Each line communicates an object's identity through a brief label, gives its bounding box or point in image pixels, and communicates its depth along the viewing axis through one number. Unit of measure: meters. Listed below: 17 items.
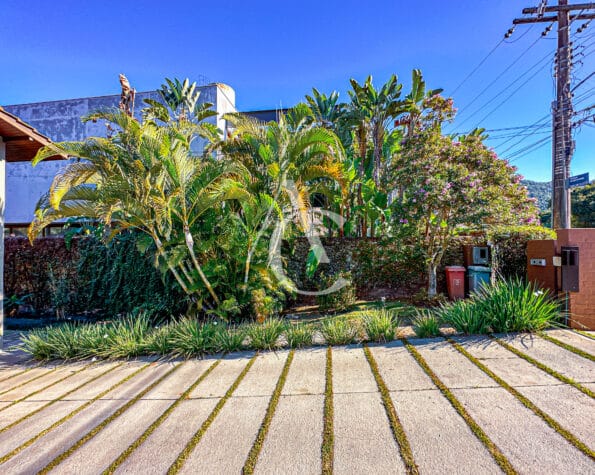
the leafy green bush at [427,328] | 4.57
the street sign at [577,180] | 6.89
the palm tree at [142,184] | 5.03
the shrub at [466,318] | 4.50
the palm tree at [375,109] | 9.86
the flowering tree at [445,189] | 6.52
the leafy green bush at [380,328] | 4.54
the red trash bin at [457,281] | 7.67
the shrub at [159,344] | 4.57
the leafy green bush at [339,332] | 4.55
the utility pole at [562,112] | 8.12
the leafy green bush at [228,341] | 4.55
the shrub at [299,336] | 4.57
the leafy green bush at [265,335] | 4.57
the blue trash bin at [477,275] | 7.30
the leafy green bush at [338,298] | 7.24
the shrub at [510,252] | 7.40
